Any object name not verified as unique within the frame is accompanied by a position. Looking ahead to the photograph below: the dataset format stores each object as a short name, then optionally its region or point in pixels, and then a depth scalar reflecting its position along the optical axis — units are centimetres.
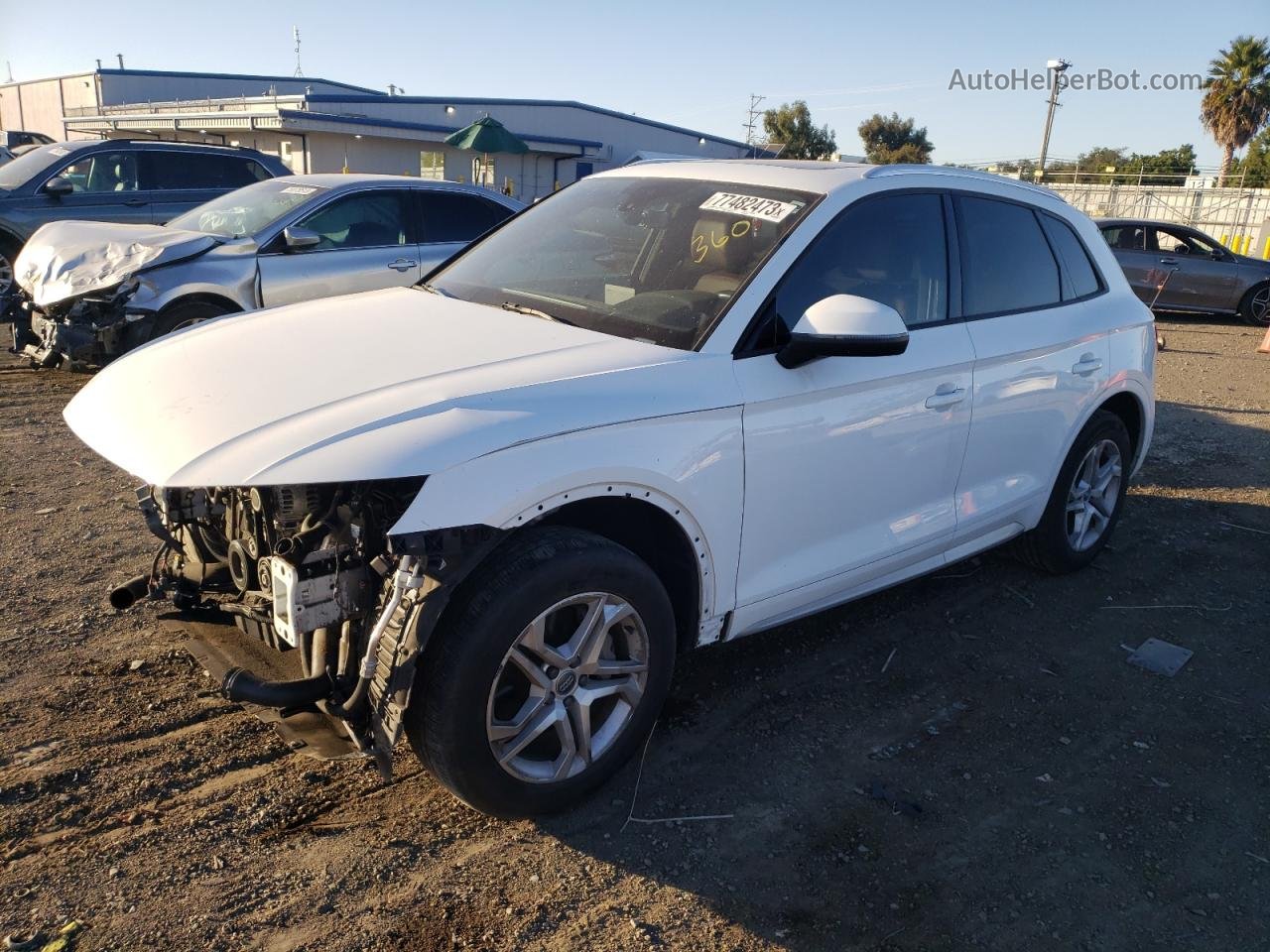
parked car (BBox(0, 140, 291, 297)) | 1058
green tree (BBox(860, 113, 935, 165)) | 6262
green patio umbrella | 1824
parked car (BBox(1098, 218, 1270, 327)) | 1596
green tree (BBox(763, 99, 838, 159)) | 6175
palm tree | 4385
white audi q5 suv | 256
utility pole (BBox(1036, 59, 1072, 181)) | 3381
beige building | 2856
